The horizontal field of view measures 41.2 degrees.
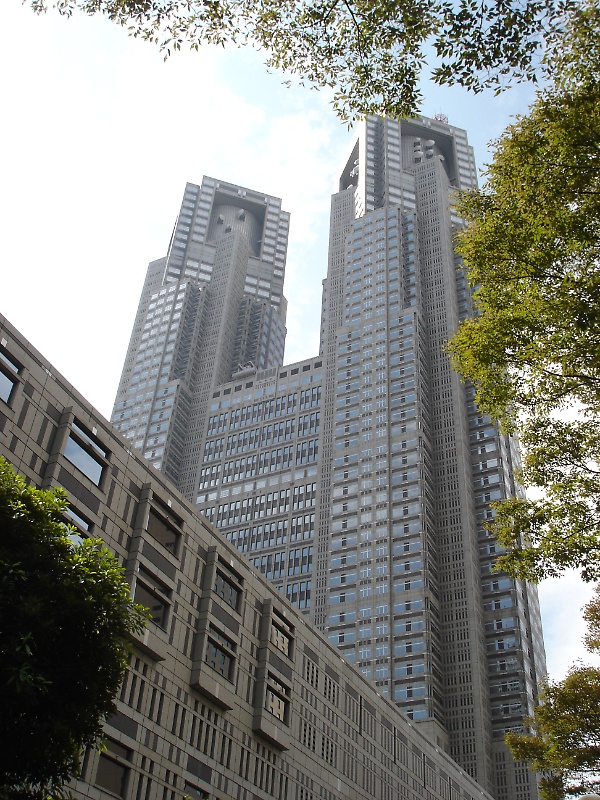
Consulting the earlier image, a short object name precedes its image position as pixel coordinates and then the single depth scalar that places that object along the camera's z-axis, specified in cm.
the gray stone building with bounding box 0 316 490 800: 4109
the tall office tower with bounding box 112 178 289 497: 14538
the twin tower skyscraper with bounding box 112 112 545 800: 10088
